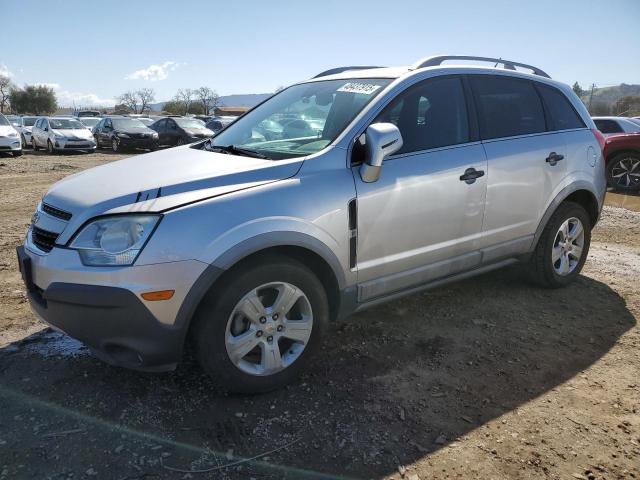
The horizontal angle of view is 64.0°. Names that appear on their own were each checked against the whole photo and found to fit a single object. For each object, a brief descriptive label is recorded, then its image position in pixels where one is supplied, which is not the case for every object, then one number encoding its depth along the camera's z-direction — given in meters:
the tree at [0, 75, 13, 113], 68.21
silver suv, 2.45
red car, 10.27
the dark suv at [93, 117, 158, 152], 19.94
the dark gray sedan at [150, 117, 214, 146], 20.09
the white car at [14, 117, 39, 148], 21.06
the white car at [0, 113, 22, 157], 16.03
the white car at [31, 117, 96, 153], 18.73
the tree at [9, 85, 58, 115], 64.44
